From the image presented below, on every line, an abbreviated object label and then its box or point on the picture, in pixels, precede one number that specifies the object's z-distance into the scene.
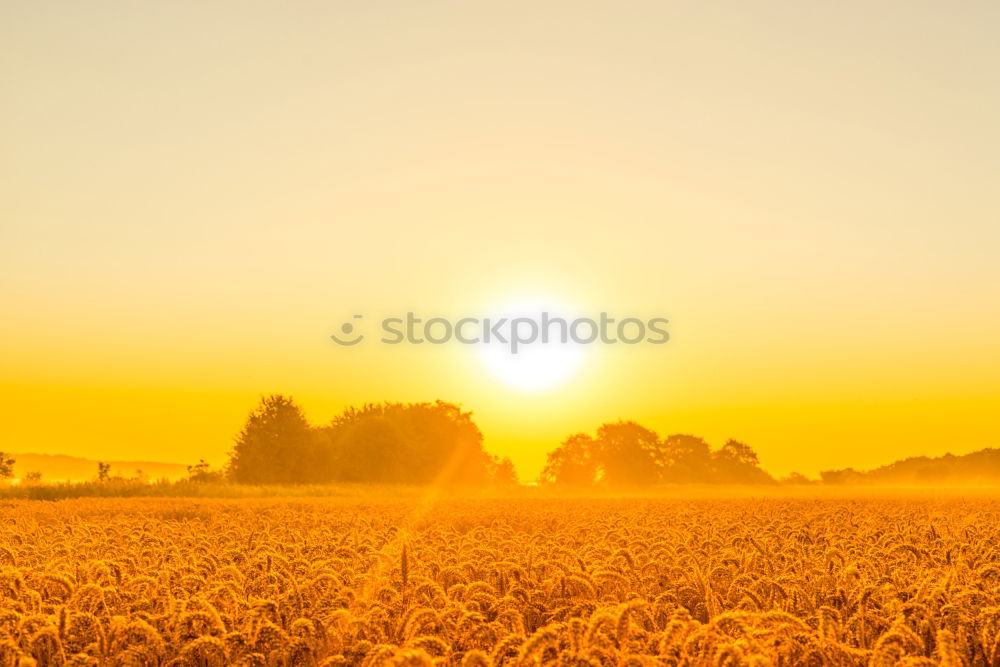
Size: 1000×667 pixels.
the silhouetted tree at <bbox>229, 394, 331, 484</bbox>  67.56
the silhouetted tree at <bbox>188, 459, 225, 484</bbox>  58.51
